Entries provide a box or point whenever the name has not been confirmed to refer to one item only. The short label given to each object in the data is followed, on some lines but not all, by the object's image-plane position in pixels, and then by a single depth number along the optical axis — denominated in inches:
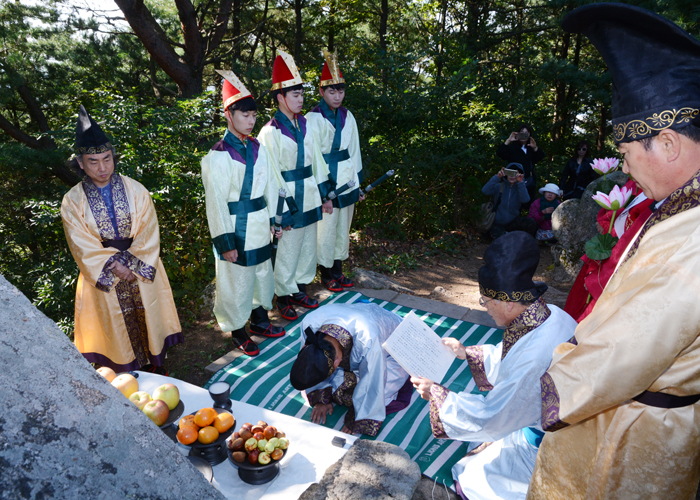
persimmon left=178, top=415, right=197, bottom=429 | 75.6
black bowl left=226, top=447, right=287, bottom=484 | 70.6
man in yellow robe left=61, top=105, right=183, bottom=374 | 126.3
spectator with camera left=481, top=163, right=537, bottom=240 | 256.4
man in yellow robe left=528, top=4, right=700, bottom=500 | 44.8
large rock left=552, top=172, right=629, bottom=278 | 215.2
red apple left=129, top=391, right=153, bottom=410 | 79.1
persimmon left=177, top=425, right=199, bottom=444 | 73.1
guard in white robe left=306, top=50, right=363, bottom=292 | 187.6
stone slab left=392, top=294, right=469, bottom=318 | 180.5
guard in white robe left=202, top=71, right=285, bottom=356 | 143.6
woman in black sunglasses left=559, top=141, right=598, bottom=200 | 268.8
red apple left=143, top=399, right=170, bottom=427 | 76.6
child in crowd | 266.8
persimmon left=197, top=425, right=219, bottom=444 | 73.8
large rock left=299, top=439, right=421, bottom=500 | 65.7
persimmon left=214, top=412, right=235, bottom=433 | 76.1
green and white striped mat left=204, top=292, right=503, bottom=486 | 110.1
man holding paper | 75.2
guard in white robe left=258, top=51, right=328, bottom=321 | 167.2
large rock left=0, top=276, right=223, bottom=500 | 25.0
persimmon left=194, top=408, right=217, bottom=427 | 75.9
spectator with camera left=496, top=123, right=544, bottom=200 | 261.6
